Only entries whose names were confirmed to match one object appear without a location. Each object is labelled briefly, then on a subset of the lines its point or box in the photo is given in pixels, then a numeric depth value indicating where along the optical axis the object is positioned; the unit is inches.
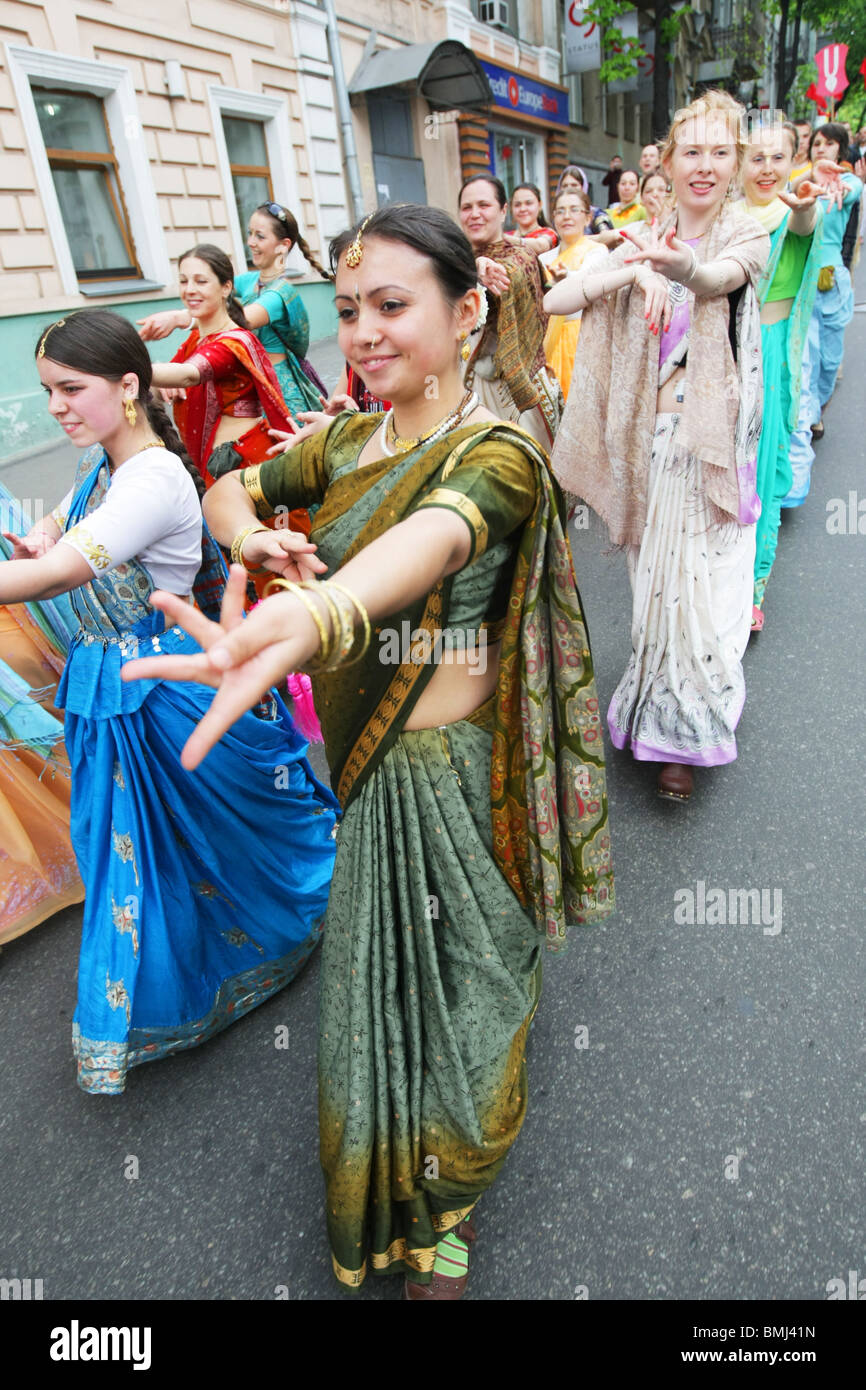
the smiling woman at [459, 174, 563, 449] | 150.3
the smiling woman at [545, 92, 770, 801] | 100.1
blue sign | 647.8
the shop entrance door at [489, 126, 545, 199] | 680.4
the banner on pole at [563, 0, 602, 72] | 738.2
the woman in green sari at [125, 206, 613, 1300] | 50.8
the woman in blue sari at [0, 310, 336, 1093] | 71.1
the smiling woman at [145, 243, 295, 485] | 138.5
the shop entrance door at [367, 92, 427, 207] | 506.3
